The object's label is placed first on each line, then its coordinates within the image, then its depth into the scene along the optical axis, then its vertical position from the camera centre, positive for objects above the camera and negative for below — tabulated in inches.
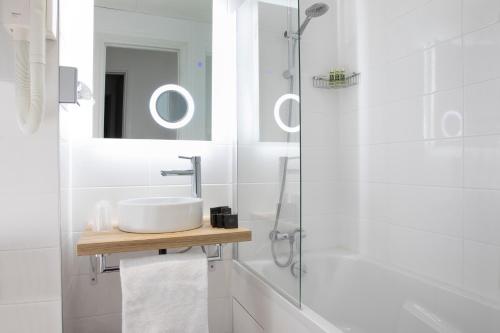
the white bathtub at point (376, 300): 45.8 -22.8
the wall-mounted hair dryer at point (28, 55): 34.4 +12.3
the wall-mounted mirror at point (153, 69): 56.3 +18.3
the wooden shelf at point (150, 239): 39.2 -9.3
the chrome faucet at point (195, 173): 52.8 -0.8
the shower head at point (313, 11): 61.2 +31.0
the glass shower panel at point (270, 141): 44.5 +4.3
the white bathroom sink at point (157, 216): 42.7 -6.6
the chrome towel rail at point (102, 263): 48.9 -15.6
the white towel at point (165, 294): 41.4 -16.7
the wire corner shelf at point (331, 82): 72.7 +19.9
